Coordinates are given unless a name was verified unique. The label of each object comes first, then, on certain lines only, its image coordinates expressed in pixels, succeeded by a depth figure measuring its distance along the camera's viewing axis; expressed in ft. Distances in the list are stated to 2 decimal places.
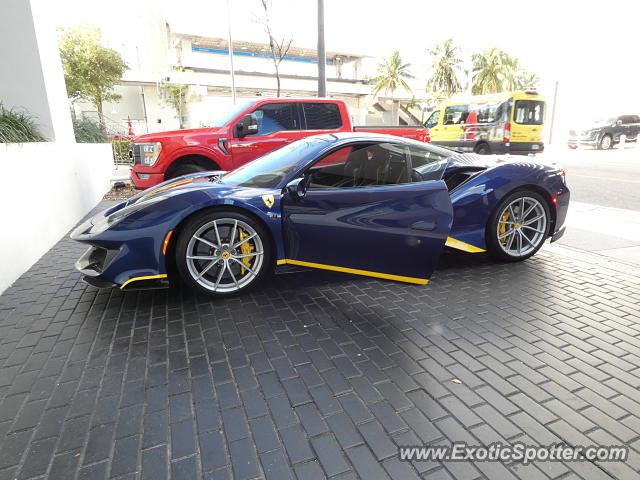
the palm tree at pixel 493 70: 159.53
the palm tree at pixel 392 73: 158.40
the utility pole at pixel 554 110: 109.09
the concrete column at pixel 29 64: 19.81
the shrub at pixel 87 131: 32.58
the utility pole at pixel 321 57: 31.99
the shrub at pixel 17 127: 16.15
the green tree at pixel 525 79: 183.32
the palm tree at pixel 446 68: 159.94
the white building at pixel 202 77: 119.14
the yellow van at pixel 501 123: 49.14
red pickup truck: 22.93
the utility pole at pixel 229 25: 69.04
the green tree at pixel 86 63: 75.36
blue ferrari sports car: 10.89
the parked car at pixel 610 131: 78.54
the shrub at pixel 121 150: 54.03
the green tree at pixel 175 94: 106.72
